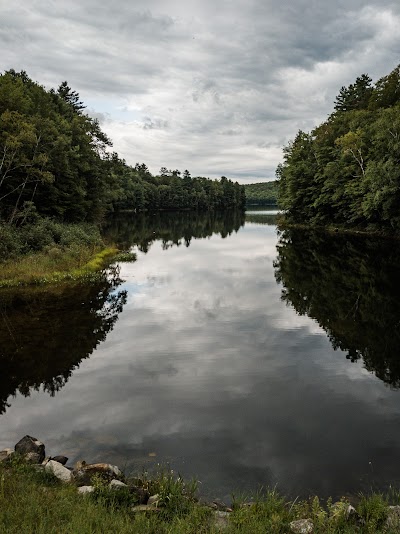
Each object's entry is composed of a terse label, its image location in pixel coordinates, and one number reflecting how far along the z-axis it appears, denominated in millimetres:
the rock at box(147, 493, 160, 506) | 7328
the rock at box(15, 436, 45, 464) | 9086
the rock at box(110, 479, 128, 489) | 7426
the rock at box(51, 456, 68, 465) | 9236
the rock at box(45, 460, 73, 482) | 8000
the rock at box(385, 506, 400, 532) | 6641
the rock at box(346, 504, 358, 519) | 6926
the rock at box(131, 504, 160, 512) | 6910
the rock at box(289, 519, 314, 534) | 6520
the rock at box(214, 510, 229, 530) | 6525
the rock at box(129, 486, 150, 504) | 7355
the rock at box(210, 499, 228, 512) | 7513
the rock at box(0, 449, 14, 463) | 8627
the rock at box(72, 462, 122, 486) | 7899
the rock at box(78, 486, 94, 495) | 7207
